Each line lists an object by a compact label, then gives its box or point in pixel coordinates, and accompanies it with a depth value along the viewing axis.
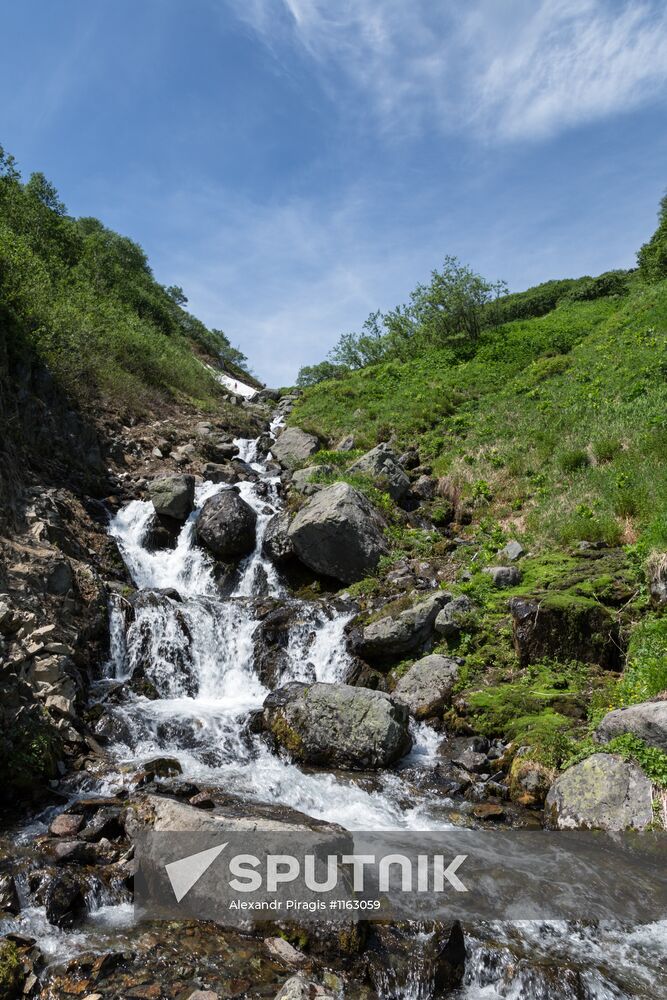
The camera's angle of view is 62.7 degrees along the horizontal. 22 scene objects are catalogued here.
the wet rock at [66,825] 7.10
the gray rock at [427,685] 11.30
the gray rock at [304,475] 21.70
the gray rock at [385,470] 20.72
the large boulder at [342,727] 9.99
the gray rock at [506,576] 13.19
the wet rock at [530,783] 8.67
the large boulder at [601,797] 7.55
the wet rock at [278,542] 17.97
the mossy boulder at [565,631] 10.63
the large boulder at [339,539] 16.59
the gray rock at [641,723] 7.74
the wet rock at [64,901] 5.76
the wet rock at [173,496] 19.17
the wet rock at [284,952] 5.32
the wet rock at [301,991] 4.63
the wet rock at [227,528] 18.36
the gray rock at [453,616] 12.57
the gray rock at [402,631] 12.91
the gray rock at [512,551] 14.36
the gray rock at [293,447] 25.84
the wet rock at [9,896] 5.77
